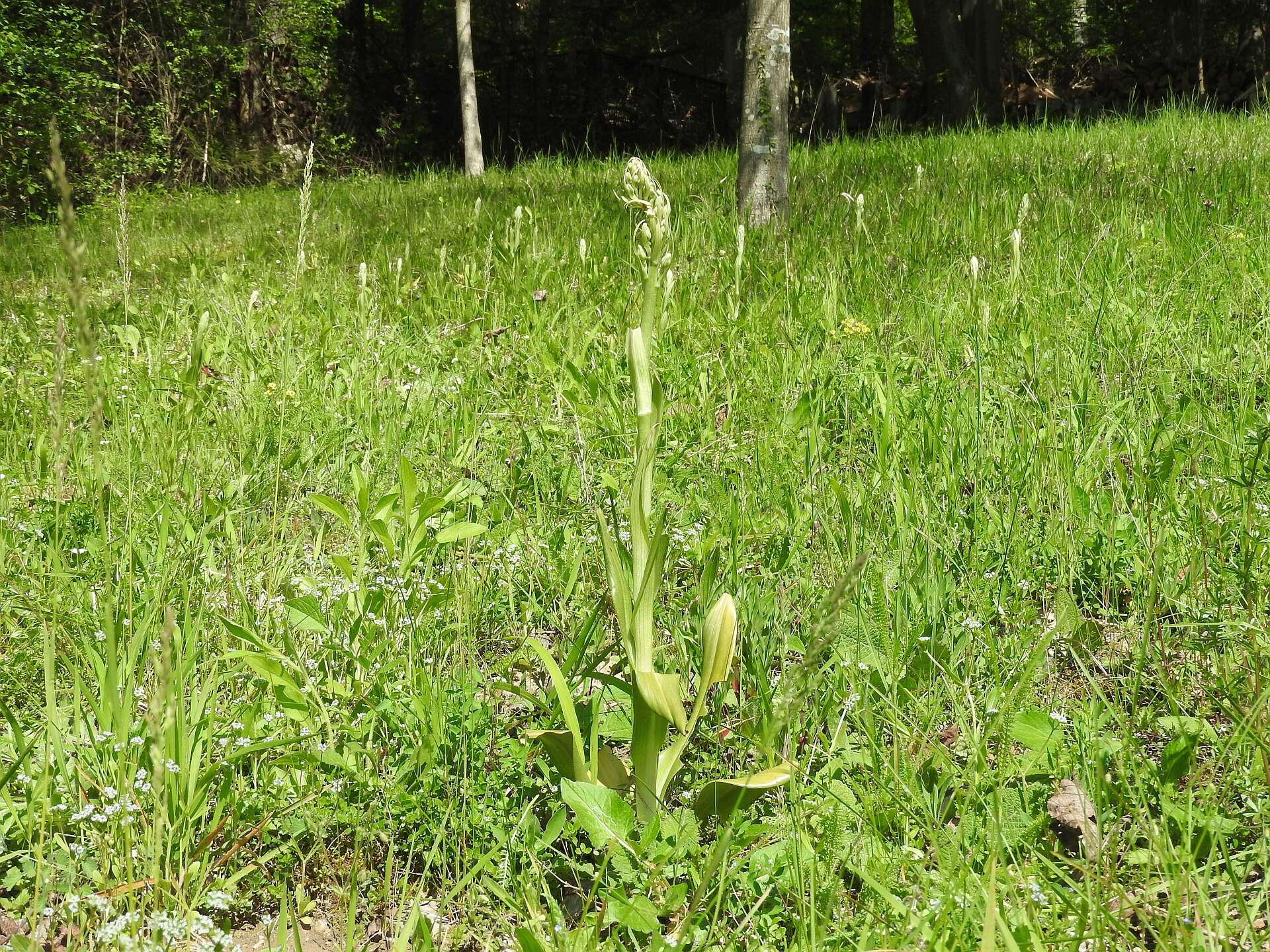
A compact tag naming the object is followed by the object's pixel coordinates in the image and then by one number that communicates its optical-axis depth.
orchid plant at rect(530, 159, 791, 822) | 1.28
